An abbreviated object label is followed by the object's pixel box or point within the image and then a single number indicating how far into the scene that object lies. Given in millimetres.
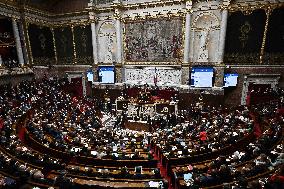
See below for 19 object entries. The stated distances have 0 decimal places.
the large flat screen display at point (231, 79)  19875
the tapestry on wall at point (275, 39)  17953
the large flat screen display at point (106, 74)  24347
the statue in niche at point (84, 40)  25716
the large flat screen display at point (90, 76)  25703
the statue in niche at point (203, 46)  20562
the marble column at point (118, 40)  23141
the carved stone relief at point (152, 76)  22250
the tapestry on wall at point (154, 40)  21641
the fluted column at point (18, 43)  21902
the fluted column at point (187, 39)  20422
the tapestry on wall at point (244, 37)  18703
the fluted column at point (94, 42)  24469
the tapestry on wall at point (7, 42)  21109
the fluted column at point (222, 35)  19172
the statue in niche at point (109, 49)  24359
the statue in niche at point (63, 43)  26812
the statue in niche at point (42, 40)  25312
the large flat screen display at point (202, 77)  20375
